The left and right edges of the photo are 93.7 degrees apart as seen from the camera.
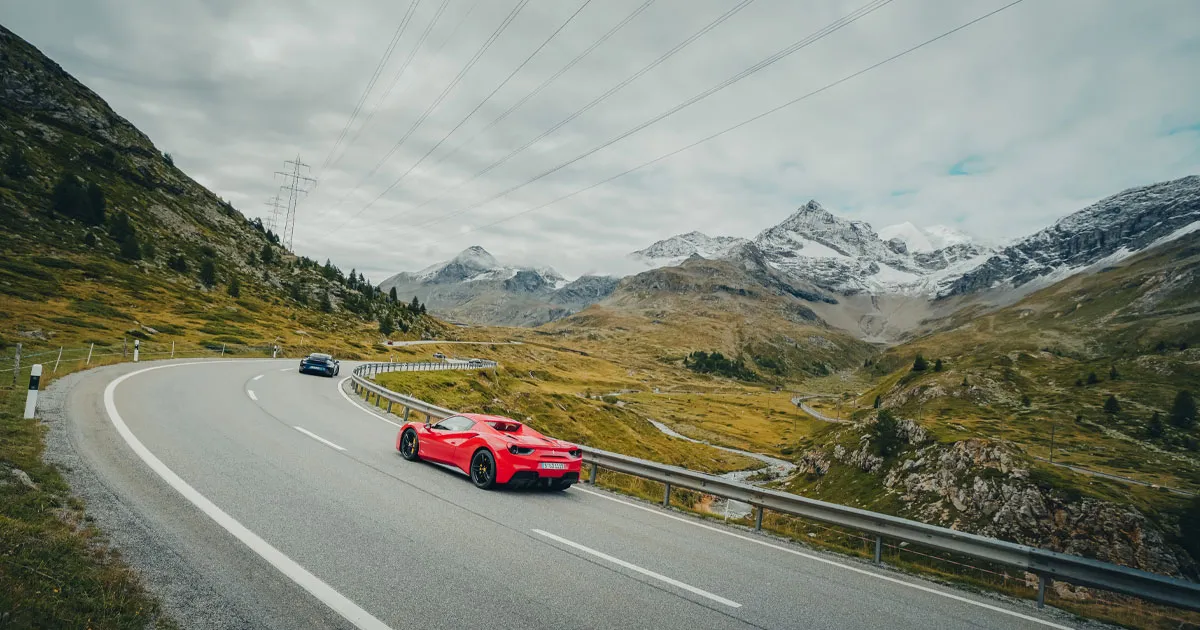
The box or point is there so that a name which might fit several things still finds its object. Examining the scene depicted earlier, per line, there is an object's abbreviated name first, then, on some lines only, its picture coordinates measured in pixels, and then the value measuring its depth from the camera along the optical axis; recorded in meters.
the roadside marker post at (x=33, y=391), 12.55
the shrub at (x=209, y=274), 99.62
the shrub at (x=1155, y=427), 116.12
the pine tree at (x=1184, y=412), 120.31
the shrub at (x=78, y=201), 93.19
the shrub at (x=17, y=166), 93.62
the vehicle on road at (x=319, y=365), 40.97
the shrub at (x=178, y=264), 98.19
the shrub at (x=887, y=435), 46.03
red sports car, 12.22
